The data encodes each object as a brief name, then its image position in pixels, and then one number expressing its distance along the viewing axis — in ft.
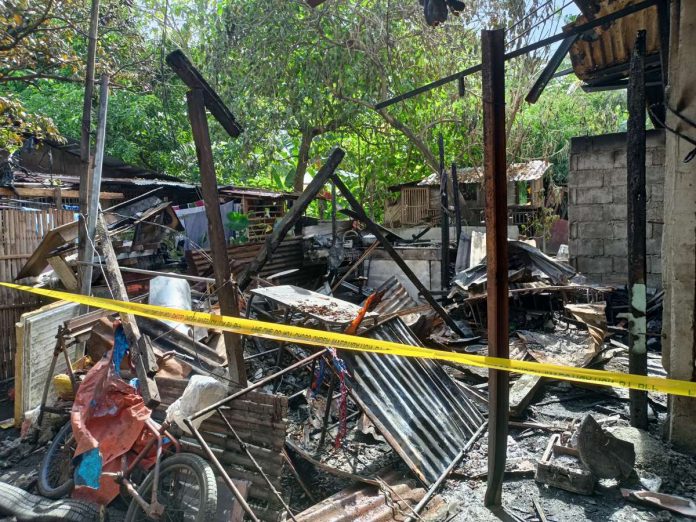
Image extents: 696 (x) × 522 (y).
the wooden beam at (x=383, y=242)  21.69
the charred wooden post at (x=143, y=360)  14.93
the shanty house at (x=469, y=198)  75.82
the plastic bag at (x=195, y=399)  12.62
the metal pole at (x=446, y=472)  12.76
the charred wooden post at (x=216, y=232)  15.02
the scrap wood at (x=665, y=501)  12.62
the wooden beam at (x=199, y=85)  14.47
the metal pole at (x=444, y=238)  33.78
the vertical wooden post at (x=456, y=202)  37.81
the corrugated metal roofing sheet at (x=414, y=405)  14.47
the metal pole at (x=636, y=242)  16.43
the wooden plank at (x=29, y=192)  35.24
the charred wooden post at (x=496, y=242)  12.21
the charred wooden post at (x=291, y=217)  18.76
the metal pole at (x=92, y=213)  20.95
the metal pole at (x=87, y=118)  21.90
